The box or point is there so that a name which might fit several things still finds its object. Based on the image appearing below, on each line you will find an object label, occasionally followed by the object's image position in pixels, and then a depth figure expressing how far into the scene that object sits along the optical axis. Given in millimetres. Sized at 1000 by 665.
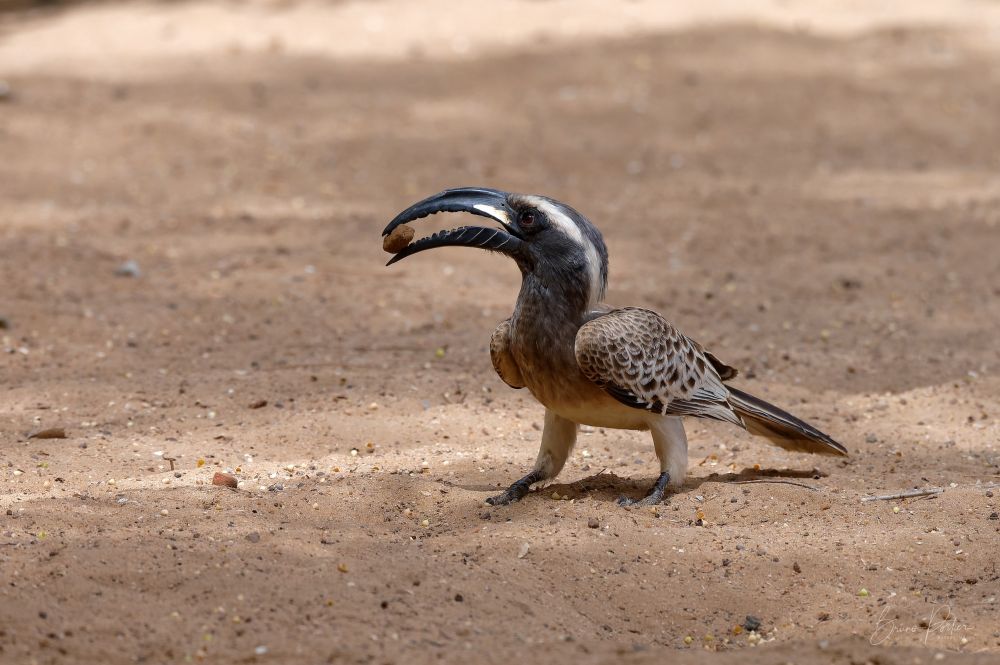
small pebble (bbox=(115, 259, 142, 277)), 17203
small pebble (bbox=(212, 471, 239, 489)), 10547
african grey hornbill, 10117
